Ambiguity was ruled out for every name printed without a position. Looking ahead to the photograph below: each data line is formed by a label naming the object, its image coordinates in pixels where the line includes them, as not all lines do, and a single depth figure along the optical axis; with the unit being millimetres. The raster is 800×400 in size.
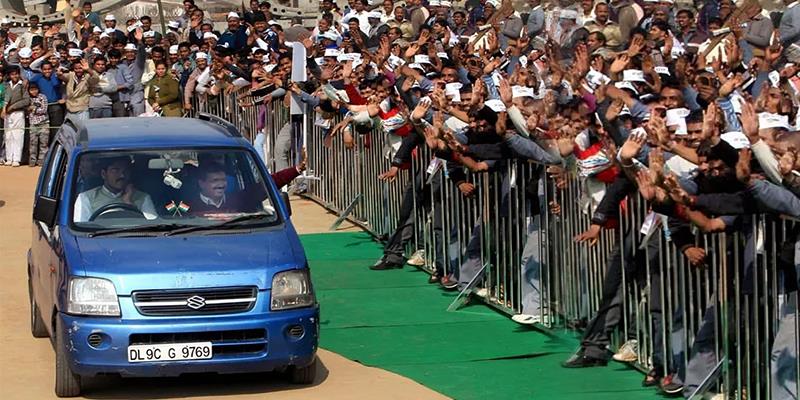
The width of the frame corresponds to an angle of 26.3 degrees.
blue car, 11320
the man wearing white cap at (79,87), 28844
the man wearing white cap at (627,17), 18734
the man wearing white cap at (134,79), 29438
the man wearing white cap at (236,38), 27234
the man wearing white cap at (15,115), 29969
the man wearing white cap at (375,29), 23334
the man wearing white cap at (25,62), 30541
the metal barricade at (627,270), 10469
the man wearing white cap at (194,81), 27750
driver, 12266
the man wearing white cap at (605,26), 19047
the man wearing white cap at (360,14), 26922
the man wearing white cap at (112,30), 32250
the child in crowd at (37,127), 29766
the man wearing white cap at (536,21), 20297
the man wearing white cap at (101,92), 28844
